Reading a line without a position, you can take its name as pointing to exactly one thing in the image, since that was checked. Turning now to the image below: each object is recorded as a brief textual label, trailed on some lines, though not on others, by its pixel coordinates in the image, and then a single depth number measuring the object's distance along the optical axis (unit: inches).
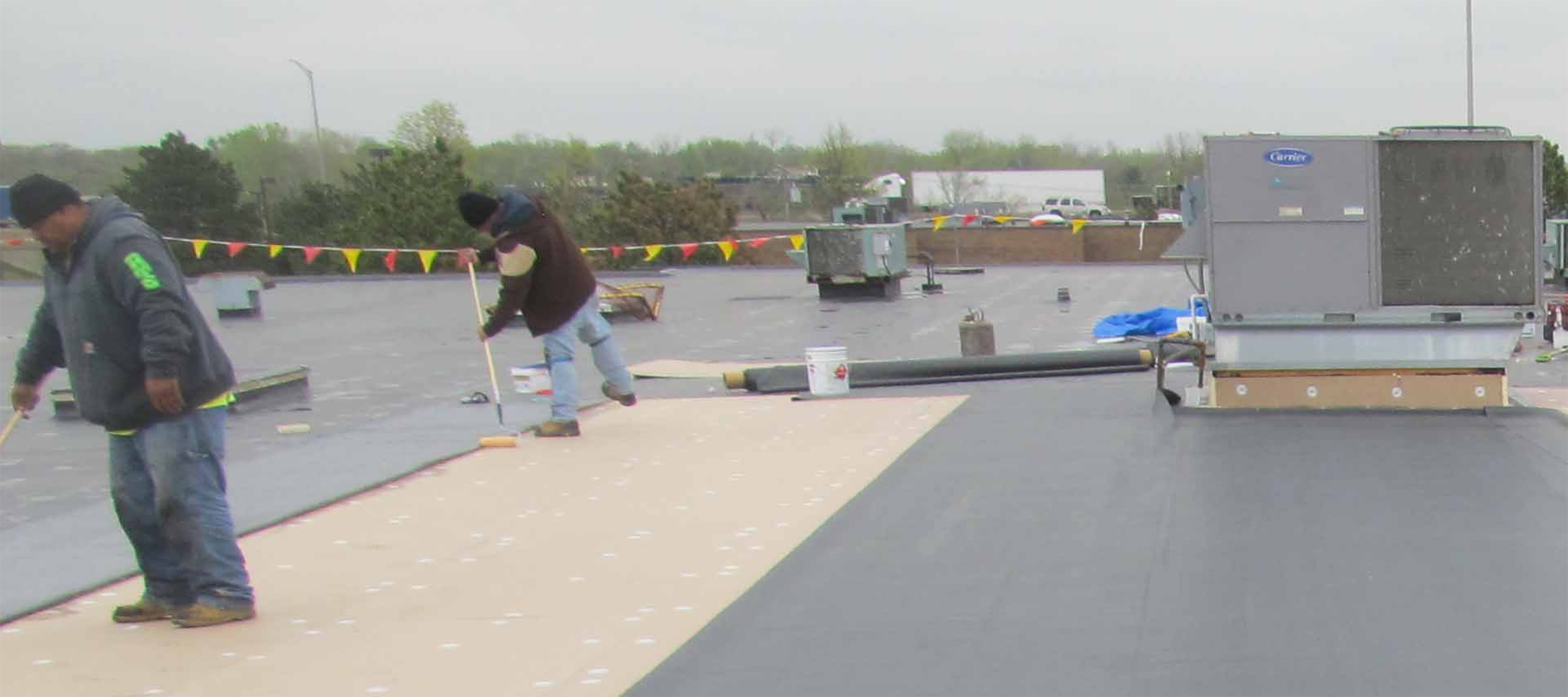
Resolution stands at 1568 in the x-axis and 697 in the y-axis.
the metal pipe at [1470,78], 1056.8
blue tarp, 571.5
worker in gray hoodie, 185.8
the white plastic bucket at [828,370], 406.9
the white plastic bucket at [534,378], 401.4
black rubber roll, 424.8
